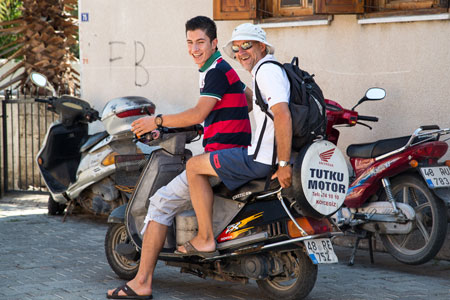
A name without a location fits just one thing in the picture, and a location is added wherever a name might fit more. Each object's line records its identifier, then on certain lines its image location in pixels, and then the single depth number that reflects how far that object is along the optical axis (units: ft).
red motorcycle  21.17
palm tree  41.63
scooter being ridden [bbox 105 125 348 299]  16.99
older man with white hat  16.93
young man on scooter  18.52
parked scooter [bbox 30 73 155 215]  27.71
